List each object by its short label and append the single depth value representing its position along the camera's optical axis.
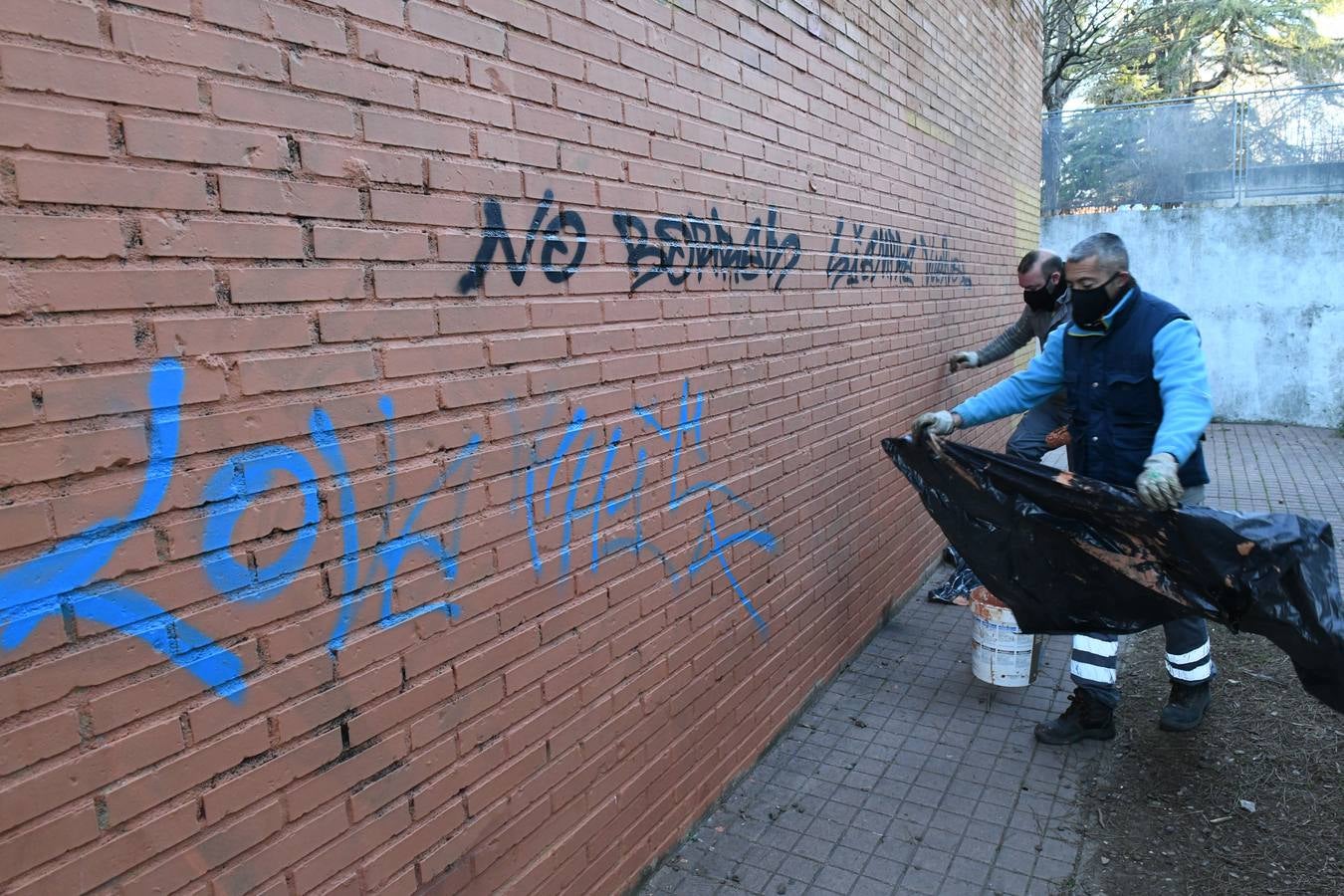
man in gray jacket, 5.65
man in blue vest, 3.41
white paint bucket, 4.16
